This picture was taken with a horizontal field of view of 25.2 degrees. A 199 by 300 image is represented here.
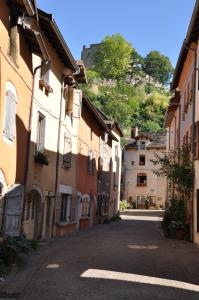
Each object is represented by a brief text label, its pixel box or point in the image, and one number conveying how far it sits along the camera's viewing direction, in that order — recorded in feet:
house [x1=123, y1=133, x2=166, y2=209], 171.94
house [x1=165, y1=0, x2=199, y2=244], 52.70
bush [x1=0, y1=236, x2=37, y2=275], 31.62
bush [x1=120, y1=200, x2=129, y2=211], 150.88
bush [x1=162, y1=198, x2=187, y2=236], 57.57
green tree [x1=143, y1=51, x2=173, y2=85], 331.98
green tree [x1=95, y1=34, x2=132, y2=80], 266.36
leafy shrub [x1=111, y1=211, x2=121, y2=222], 104.61
